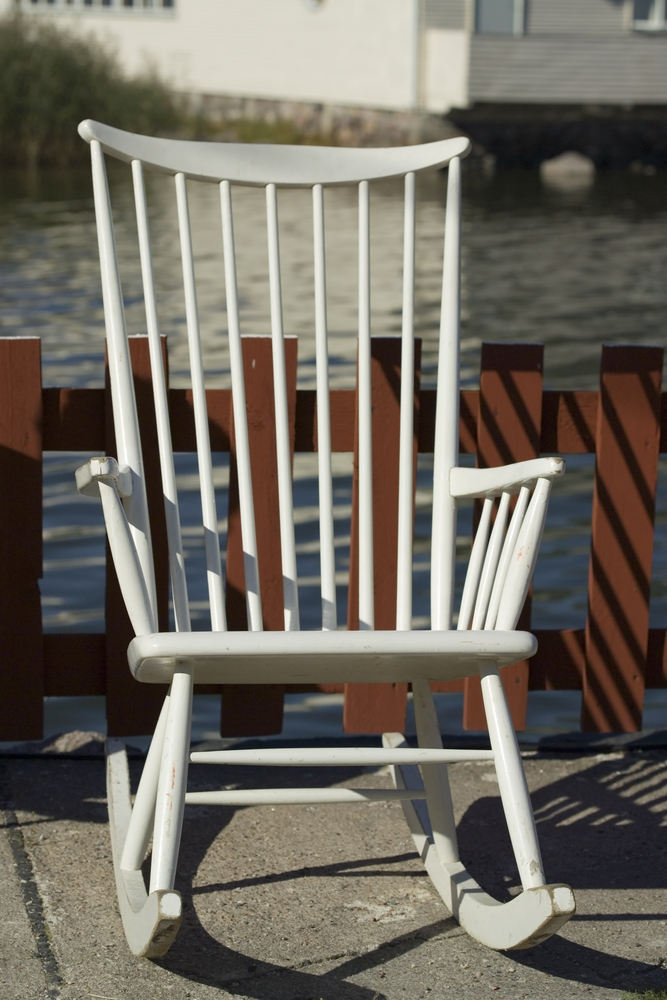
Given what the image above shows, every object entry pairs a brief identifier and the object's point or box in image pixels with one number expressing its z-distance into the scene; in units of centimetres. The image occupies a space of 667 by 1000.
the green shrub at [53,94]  3762
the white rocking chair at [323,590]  333
